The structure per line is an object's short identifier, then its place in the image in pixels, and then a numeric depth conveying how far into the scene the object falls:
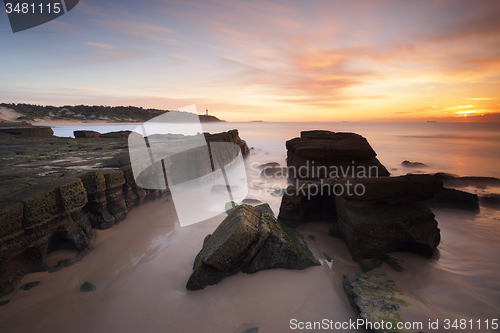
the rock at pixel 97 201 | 4.63
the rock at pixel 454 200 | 5.98
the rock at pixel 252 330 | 2.59
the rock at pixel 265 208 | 4.89
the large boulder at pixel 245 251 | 3.19
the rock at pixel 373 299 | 2.54
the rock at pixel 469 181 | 8.75
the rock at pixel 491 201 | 6.39
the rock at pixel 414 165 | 14.14
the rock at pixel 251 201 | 7.10
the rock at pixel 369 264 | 3.60
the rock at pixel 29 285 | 3.25
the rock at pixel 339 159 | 8.12
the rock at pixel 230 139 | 13.67
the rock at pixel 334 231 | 4.57
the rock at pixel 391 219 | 3.79
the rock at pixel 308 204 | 4.95
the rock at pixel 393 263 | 3.52
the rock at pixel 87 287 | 3.41
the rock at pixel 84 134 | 14.87
